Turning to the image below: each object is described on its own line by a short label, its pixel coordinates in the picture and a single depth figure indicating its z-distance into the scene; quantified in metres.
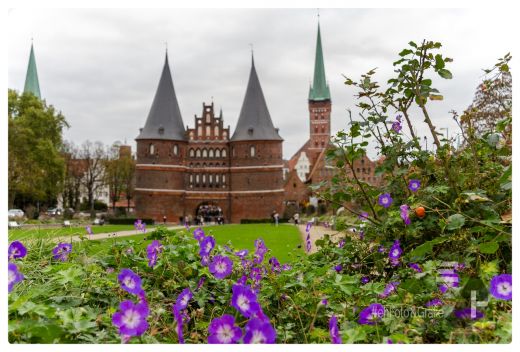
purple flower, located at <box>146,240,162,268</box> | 2.63
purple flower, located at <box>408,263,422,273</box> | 2.60
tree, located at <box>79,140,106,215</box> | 51.97
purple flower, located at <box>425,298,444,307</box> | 2.19
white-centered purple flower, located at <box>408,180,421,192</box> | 2.96
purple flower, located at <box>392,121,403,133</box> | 3.57
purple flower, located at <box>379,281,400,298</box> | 2.36
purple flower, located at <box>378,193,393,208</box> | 3.11
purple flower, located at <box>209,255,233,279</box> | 2.31
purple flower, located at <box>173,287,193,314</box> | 1.99
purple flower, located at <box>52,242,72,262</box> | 3.01
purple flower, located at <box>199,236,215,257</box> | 2.59
